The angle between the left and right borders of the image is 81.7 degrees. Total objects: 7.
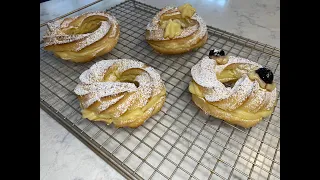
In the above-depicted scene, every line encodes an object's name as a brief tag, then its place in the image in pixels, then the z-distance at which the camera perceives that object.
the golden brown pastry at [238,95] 0.18
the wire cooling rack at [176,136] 0.17
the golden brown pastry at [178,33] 0.25
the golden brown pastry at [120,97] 0.19
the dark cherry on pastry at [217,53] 0.22
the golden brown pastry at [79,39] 0.25
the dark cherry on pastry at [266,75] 0.19
